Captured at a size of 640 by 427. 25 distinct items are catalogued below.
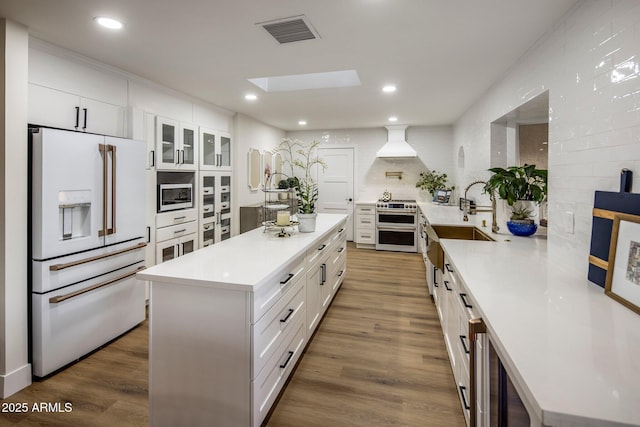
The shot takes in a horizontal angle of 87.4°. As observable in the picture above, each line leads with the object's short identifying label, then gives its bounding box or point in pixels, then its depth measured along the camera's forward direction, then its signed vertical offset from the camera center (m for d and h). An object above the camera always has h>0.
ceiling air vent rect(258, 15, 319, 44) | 2.17 +1.18
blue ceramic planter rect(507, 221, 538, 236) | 2.63 -0.18
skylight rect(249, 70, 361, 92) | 3.67 +1.37
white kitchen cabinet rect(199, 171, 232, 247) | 4.32 -0.09
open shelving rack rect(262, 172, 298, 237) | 2.83 -0.21
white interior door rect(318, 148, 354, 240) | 7.04 +0.42
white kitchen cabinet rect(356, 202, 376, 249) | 6.48 -0.42
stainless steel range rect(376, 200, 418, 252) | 6.16 -0.41
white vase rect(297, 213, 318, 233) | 2.94 -0.17
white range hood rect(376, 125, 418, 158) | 6.25 +1.10
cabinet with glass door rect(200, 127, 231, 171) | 4.29 +0.70
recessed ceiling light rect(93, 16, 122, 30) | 2.14 +1.15
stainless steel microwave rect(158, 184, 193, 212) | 3.57 +0.04
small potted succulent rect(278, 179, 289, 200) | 6.34 +0.32
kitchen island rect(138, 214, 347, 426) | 1.63 -0.71
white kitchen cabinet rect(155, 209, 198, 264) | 3.58 -0.39
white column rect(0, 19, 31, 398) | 2.10 -0.06
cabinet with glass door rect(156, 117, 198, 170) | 3.53 +0.63
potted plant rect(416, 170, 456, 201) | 6.36 +0.43
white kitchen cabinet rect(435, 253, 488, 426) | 1.42 -0.75
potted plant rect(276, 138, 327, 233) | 2.95 -0.10
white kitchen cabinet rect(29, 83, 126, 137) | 2.45 +0.70
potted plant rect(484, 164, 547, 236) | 2.51 +0.11
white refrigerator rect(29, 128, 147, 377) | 2.26 -0.33
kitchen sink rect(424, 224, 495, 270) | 3.06 -0.29
